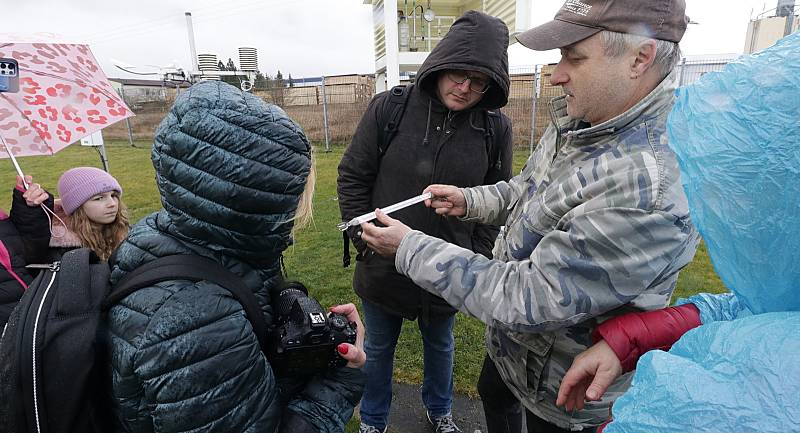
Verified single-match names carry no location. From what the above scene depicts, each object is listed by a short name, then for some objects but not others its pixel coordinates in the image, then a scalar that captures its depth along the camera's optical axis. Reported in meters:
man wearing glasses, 2.18
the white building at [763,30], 9.73
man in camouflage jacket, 1.16
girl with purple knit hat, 3.00
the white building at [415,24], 7.74
